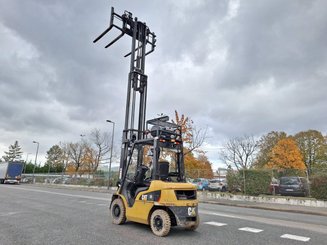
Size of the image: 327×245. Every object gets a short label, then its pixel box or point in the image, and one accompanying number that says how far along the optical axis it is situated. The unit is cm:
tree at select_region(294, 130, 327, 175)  5536
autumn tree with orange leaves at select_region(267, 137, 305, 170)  4603
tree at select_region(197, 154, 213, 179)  2433
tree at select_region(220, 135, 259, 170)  4918
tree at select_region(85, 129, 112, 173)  5806
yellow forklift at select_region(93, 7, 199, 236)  680
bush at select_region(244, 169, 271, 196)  2022
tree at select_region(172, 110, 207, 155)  3269
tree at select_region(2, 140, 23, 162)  12138
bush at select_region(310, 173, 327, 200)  1703
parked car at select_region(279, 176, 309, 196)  1898
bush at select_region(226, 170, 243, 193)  2116
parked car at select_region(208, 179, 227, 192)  2260
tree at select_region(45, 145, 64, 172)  9406
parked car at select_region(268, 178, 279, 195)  2022
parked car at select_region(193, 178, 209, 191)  2403
